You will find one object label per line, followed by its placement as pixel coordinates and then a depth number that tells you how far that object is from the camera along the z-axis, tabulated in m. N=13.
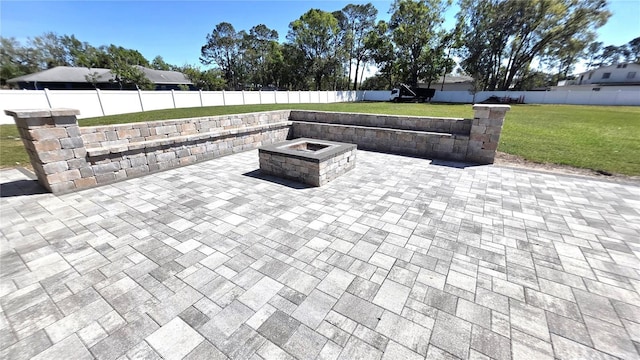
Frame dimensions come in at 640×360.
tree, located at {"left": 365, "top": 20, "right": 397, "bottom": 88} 33.22
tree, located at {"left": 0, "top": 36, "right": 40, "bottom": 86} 32.95
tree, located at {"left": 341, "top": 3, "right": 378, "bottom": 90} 34.59
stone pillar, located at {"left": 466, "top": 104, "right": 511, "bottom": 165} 6.20
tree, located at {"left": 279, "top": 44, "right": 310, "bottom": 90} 34.63
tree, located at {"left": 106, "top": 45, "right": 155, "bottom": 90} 25.34
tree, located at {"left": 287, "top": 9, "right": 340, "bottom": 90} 31.67
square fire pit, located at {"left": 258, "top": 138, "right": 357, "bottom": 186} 5.03
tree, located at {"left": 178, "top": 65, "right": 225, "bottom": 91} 32.50
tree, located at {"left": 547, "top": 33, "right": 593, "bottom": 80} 26.50
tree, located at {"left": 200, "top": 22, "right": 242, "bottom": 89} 39.91
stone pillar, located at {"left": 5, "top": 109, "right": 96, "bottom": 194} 4.18
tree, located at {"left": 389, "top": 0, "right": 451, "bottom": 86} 30.69
